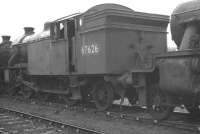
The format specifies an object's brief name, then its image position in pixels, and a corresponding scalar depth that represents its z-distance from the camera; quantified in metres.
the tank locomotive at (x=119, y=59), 6.97
